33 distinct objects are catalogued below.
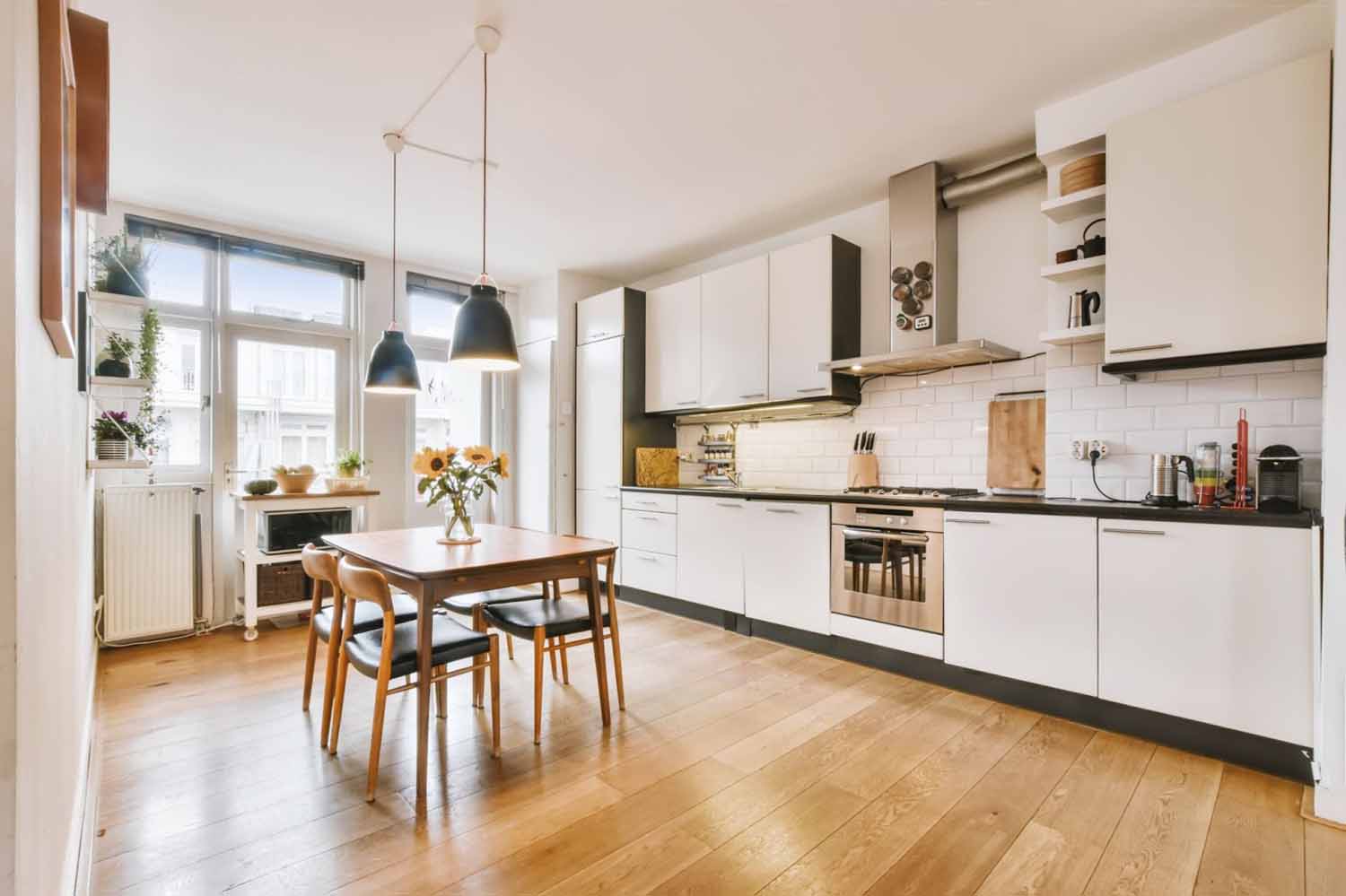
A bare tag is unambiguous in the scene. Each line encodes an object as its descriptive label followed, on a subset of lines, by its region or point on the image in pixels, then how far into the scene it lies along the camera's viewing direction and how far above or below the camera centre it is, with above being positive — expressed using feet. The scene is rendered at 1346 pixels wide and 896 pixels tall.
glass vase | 9.20 -1.19
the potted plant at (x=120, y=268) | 10.37 +2.87
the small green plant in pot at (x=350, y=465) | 14.79 -0.54
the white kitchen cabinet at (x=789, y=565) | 11.74 -2.35
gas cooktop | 11.51 -0.89
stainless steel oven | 10.20 -2.04
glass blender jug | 8.04 -0.37
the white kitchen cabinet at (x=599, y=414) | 16.57 +0.77
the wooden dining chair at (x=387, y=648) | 6.77 -2.40
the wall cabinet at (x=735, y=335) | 13.88 +2.49
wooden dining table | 6.90 -1.49
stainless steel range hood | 11.27 +3.26
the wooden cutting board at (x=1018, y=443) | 10.69 +0.04
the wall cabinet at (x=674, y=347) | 15.42 +2.43
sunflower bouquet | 9.07 -0.51
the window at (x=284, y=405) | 14.55 +0.88
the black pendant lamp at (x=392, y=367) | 10.14 +1.21
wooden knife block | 12.81 -0.58
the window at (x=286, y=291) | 14.56 +3.63
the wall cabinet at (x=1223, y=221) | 7.37 +2.84
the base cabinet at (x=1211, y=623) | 7.11 -2.14
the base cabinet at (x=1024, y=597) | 8.60 -2.21
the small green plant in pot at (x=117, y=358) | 9.68 +1.30
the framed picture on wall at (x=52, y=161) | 3.23 +1.44
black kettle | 9.27 +2.93
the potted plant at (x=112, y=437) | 9.84 +0.06
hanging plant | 11.07 +1.34
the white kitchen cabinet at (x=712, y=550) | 13.21 -2.31
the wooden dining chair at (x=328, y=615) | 8.01 -2.40
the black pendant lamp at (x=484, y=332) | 8.48 +1.49
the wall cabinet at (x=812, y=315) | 12.64 +2.67
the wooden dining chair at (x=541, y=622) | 8.31 -2.46
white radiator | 12.09 -2.38
